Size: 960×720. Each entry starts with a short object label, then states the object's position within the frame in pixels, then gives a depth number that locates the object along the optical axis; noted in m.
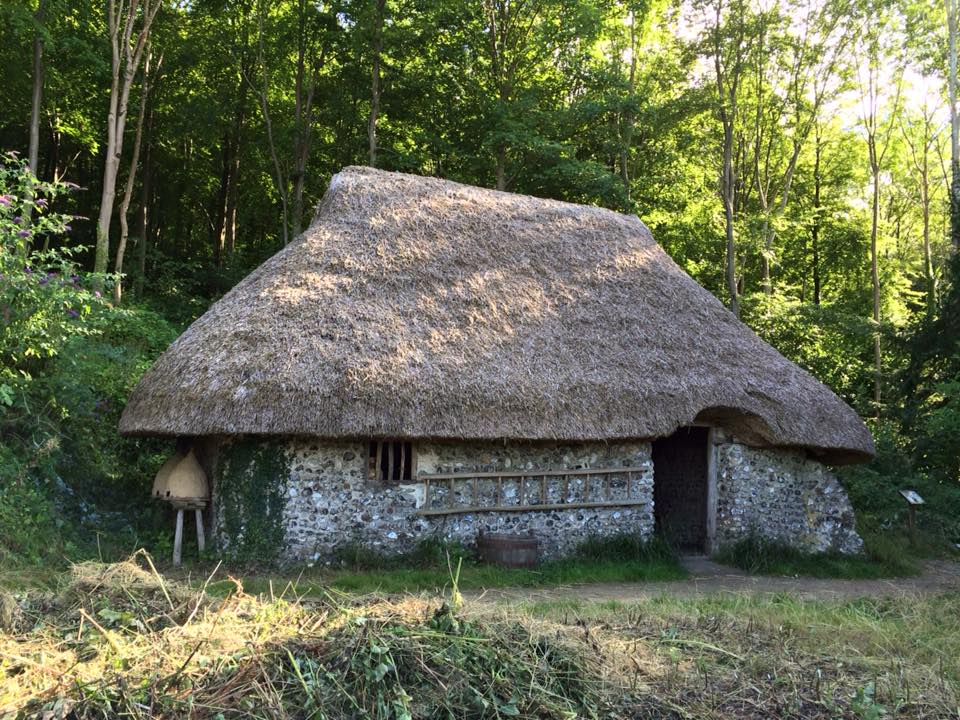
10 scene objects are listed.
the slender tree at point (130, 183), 14.63
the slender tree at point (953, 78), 17.52
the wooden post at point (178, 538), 9.26
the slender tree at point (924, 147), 22.14
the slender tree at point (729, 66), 18.16
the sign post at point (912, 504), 12.15
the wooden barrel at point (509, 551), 9.64
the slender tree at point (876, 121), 18.97
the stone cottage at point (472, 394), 9.21
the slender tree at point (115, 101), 13.46
